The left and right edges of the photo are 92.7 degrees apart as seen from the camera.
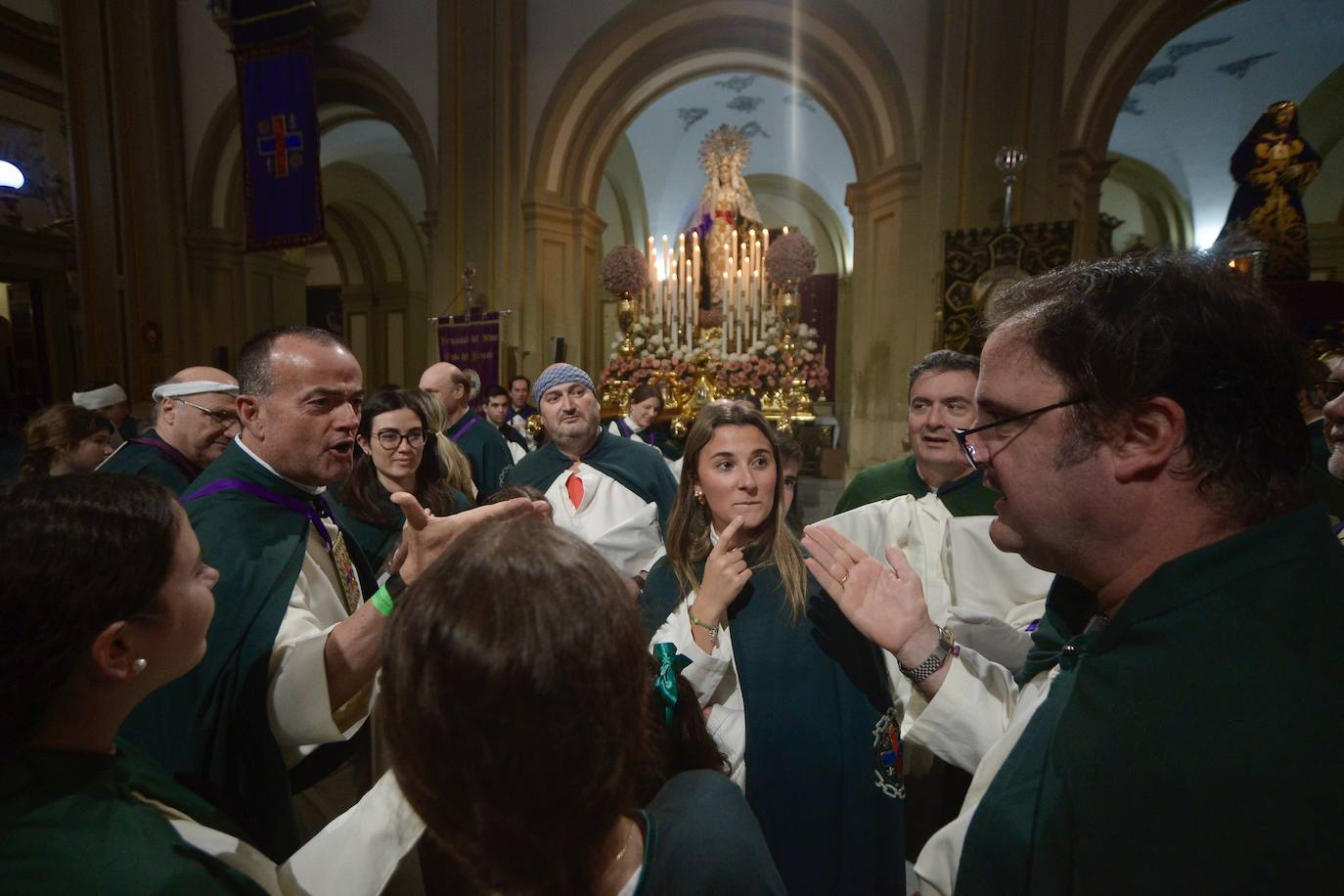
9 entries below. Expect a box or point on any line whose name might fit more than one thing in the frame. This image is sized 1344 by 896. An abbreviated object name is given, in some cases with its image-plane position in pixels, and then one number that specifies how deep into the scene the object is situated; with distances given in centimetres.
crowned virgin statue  773
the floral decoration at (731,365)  679
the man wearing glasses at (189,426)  323
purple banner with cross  880
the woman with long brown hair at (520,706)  71
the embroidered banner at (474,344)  801
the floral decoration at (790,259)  697
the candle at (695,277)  740
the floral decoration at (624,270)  719
